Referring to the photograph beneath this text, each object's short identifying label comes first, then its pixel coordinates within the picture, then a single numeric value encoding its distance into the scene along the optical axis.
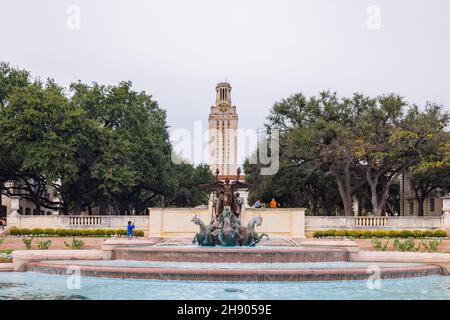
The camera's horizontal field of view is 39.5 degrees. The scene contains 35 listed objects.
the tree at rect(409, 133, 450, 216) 44.34
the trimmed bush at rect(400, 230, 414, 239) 37.69
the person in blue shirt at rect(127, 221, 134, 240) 37.28
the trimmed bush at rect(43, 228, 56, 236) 39.34
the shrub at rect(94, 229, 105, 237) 39.18
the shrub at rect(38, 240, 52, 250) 31.31
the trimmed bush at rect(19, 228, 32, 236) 39.56
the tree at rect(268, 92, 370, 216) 47.75
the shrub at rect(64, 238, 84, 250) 32.84
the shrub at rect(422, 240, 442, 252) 30.73
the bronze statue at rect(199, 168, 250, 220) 29.48
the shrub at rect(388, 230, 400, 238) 37.81
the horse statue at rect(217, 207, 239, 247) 27.73
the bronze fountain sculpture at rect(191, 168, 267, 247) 27.81
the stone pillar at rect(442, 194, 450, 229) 39.53
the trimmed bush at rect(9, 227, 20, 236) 39.81
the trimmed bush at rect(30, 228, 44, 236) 39.41
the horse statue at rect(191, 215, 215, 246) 28.12
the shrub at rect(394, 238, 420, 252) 30.59
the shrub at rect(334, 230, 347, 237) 38.59
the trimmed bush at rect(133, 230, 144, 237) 39.78
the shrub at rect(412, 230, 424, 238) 37.66
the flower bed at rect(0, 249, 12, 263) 24.12
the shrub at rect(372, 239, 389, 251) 31.20
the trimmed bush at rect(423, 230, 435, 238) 37.62
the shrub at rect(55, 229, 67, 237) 39.12
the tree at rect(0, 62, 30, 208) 45.64
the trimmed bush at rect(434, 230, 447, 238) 37.62
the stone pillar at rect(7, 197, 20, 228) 41.22
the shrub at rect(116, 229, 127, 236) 39.66
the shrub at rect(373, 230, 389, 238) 37.84
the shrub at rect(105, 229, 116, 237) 39.44
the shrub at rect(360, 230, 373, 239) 38.09
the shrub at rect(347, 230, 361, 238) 38.46
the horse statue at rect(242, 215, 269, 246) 28.11
